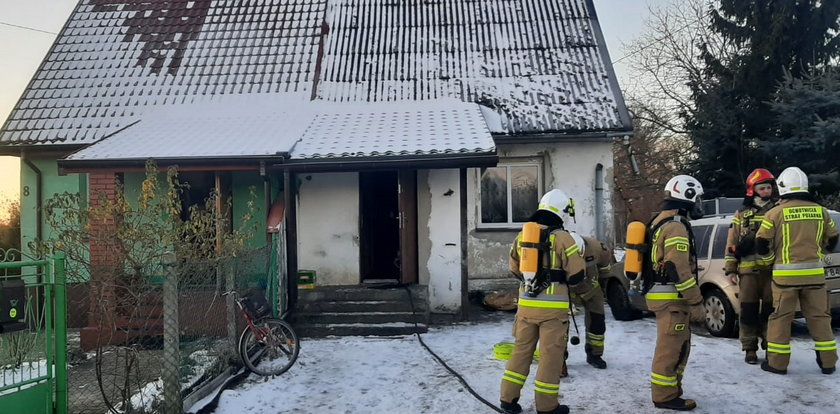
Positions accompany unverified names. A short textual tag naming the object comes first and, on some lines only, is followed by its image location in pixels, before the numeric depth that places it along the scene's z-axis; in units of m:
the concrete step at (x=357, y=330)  8.27
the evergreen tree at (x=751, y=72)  12.80
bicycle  6.30
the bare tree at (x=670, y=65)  22.12
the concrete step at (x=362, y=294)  8.78
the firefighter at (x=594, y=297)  6.12
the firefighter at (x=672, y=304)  4.92
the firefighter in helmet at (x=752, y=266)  6.36
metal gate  4.02
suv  6.97
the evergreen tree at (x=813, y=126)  10.82
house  9.19
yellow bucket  6.73
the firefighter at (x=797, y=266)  5.78
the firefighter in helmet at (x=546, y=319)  4.75
